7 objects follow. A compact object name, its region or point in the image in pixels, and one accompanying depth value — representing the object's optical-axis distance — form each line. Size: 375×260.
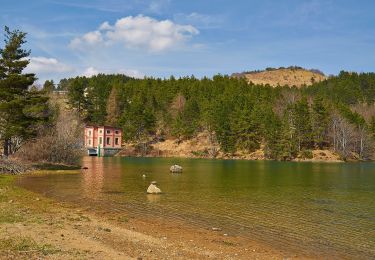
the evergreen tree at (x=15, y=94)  49.88
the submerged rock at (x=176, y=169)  59.67
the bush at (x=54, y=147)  57.72
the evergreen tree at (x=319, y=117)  117.89
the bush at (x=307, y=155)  111.69
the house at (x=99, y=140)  136.12
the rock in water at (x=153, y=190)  34.53
